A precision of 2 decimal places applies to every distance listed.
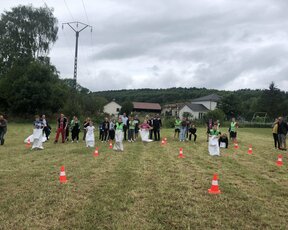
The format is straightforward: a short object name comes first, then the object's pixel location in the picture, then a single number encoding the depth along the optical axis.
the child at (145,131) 14.28
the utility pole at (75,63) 26.40
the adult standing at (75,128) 14.36
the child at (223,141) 12.99
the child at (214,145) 10.40
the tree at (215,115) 37.28
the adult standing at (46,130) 14.75
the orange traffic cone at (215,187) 5.38
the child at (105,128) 14.91
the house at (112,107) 75.28
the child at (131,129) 14.45
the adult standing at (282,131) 13.02
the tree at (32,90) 32.51
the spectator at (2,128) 12.71
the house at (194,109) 66.68
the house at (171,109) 75.82
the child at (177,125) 15.95
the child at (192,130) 15.59
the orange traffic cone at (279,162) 8.80
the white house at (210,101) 68.16
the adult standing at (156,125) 15.30
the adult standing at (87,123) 13.83
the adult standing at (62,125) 13.69
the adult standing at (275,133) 13.37
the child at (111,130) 14.92
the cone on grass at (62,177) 5.97
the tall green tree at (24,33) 33.18
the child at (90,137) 12.41
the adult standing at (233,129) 15.56
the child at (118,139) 11.16
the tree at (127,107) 62.54
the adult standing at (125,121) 15.00
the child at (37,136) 11.41
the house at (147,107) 82.80
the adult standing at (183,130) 15.34
